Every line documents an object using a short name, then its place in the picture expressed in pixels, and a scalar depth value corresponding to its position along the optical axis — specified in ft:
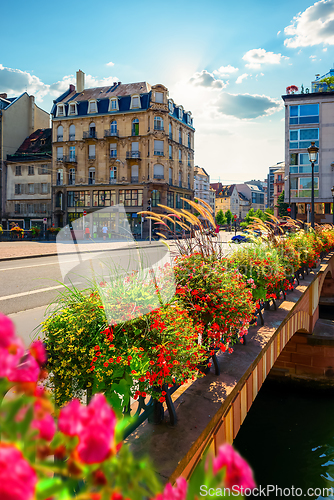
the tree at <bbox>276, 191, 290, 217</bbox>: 227.77
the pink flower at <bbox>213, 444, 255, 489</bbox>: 1.57
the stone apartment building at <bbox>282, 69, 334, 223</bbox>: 132.16
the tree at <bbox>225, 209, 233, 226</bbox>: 361.92
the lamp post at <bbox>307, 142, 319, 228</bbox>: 43.95
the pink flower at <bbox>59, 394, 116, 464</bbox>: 1.49
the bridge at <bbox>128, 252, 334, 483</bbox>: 7.36
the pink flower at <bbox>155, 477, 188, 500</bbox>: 1.83
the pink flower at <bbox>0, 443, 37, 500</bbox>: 1.26
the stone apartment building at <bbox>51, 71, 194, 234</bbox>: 146.41
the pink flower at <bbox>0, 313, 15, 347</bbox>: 1.65
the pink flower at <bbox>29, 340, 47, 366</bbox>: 2.15
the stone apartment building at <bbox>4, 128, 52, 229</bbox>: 159.53
